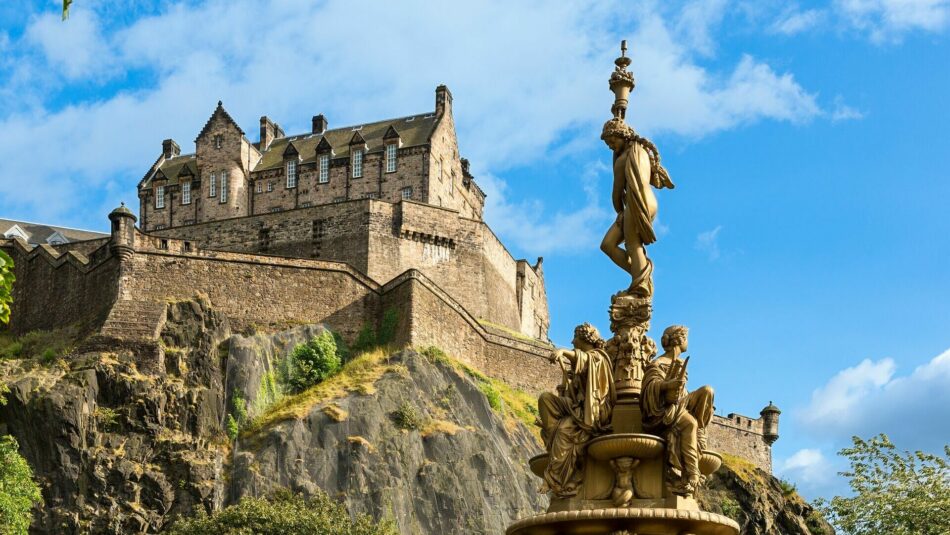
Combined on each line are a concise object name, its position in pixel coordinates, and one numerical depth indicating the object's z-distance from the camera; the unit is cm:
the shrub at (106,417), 5525
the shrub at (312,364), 6122
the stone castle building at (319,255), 6238
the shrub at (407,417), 5766
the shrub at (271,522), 4459
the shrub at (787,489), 7575
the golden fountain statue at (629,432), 1262
